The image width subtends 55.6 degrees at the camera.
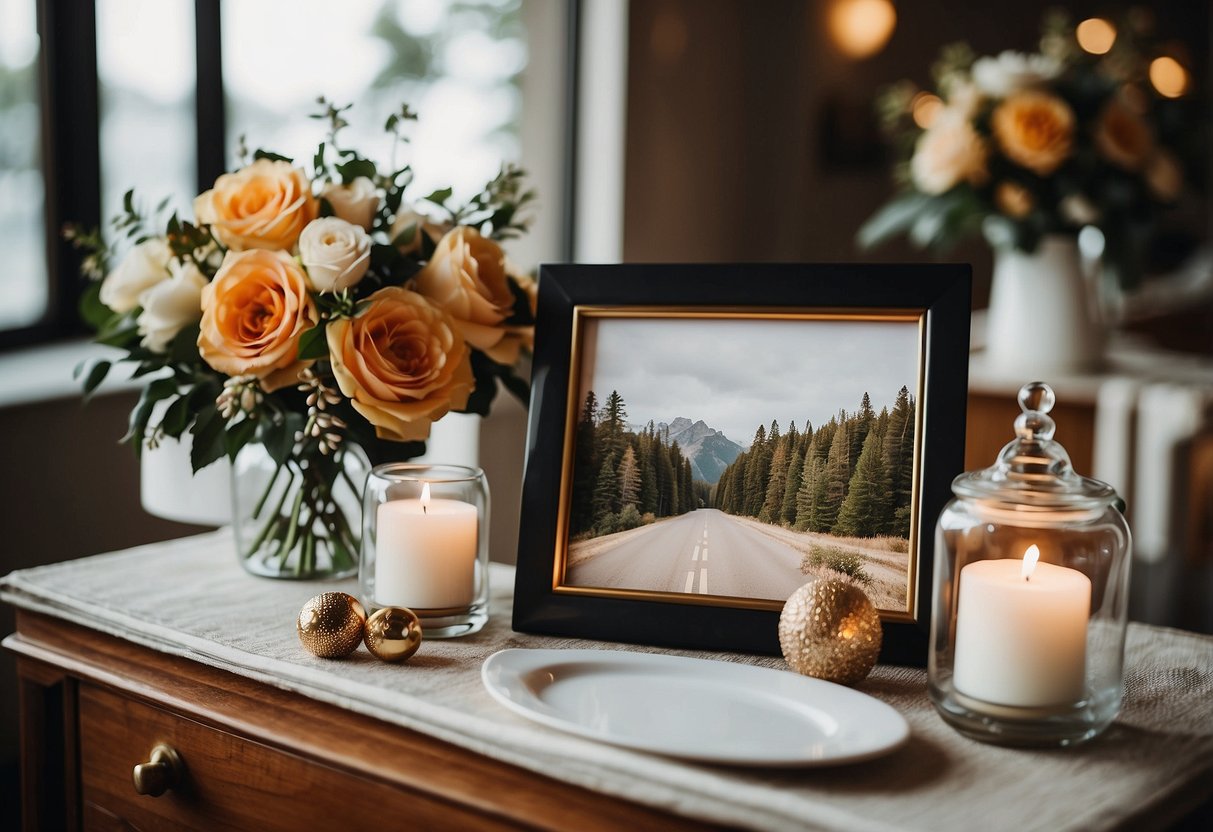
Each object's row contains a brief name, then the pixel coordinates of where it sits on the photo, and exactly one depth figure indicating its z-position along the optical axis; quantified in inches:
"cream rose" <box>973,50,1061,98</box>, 86.1
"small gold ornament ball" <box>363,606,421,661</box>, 33.3
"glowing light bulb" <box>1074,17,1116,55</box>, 104.7
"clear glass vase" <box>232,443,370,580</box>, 43.5
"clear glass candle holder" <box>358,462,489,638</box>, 36.4
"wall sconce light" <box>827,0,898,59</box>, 130.4
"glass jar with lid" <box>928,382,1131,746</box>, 28.3
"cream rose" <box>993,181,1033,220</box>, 89.4
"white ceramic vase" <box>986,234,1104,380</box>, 91.0
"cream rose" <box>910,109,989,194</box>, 87.8
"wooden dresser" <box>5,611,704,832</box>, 28.8
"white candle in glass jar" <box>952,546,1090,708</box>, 28.2
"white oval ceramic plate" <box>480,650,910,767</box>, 26.9
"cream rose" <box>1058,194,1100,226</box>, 90.3
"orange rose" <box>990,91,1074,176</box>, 84.5
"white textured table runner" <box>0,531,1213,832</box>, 25.3
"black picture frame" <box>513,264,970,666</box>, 33.7
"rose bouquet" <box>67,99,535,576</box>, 36.8
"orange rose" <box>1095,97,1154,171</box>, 86.7
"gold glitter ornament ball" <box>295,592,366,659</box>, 33.6
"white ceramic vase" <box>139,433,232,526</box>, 48.5
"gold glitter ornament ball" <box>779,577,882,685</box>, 31.3
